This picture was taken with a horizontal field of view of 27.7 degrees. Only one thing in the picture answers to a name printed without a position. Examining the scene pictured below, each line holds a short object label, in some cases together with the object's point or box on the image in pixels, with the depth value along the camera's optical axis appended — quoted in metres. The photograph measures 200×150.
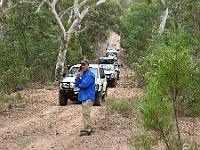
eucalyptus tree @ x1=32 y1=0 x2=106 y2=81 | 23.06
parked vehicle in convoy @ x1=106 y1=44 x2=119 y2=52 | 61.09
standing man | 9.59
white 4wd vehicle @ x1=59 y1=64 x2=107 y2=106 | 14.69
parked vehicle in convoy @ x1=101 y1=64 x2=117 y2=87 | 24.81
